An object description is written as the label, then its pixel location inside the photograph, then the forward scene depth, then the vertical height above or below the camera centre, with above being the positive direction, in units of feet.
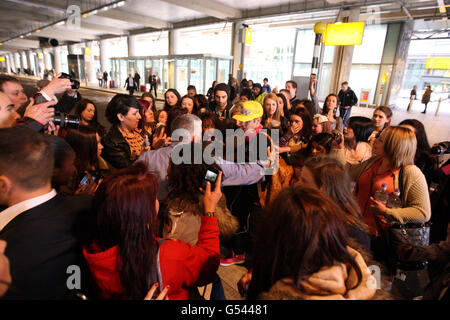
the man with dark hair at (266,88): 31.40 +0.86
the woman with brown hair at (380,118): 11.75 -0.76
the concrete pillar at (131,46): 73.59 +12.06
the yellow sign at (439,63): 52.18 +9.02
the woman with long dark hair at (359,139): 10.24 -1.59
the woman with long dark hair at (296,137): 9.18 -1.67
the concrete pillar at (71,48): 100.73 +14.21
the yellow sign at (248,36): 42.37 +9.93
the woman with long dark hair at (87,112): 10.38 -1.15
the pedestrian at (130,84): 56.98 +0.64
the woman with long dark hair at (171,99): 14.46 -0.56
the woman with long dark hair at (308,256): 2.76 -1.81
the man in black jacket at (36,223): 3.12 -1.91
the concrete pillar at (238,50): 47.67 +8.63
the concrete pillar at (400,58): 47.32 +8.79
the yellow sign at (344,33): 27.71 +7.48
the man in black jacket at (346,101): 23.90 -0.08
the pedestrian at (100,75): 79.92 +3.03
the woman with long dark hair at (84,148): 6.80 -1.76
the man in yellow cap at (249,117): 8.89 -0.83
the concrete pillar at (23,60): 150.00 +12.37
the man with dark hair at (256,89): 25.11 +0.53
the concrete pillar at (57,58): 108.58 +10.58
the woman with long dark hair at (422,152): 8.73 -1.69
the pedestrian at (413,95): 48.60 +1.68
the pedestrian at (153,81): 58.13 +1.65
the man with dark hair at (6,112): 5.71 -0.77
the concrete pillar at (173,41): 59.98 +11.63
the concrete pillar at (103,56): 86.15 +9.95
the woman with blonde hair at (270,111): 12.18 -0.78
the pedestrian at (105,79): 76.84 +1.80
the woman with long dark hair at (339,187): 4.39 -1.72
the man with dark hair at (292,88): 19.07 +0.65
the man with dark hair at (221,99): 14.05 -0.37
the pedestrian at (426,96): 45.05 +1.49
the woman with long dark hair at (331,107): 13.85 -0.52
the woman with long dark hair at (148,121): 11.45 -1.66
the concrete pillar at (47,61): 120.04 +10.02
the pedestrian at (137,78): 60.95 +2.22
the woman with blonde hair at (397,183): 5.69 -1.94
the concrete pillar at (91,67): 93.71 +6.69
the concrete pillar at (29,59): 139.77 +12.19
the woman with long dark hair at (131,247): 3.23 -2.15
